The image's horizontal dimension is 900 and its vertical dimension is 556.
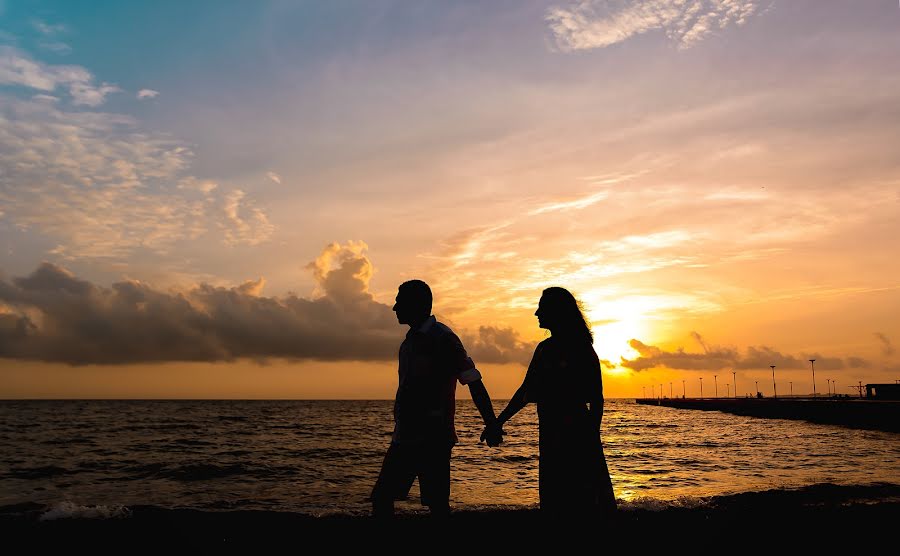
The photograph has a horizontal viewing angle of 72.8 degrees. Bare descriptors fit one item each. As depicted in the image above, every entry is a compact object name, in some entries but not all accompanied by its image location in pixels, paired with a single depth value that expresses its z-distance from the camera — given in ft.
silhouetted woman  15.21
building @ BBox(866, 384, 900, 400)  233.35
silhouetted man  14.94
